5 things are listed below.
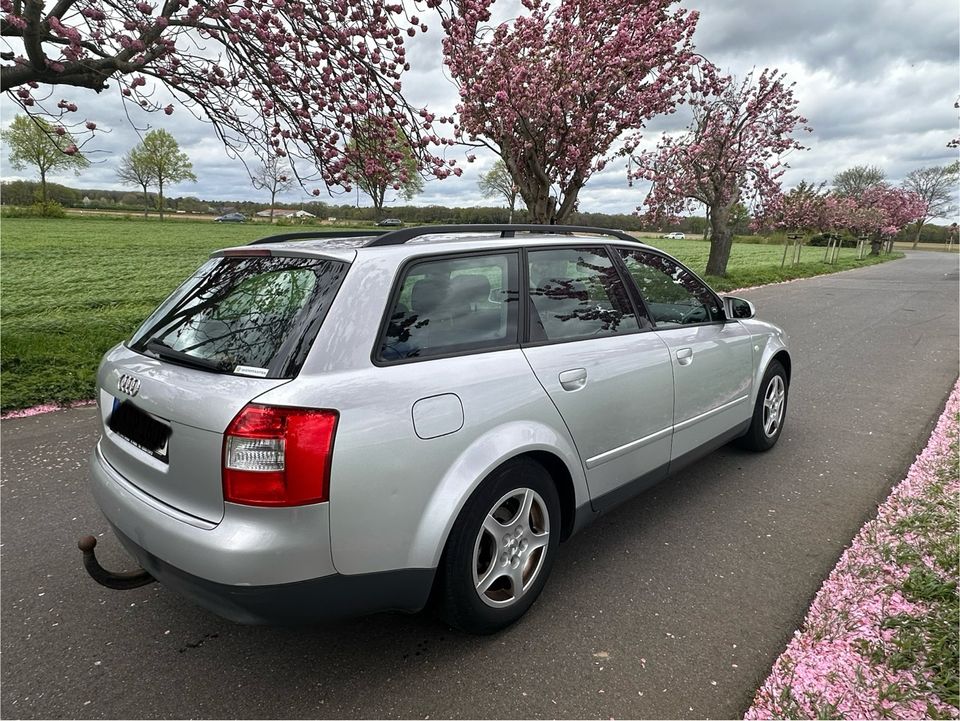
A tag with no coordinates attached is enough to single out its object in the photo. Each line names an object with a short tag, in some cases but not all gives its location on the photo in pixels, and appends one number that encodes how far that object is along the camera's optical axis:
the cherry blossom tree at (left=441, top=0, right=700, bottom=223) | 9.32
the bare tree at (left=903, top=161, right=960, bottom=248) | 55.72
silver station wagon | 1.83
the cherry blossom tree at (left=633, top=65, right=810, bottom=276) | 18.36
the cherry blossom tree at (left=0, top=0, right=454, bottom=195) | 4.93
